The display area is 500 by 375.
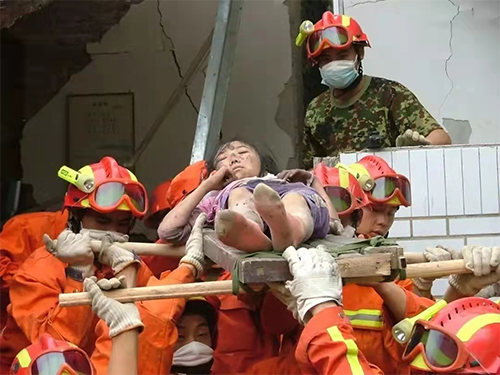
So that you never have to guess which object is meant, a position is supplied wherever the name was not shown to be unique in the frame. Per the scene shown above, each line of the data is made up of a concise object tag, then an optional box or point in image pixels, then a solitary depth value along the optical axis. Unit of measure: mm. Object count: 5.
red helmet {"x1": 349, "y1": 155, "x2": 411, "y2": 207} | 3939
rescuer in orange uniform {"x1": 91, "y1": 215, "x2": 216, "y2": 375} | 3148
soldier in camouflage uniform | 4957
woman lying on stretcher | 2768
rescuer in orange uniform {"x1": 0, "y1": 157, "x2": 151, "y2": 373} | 3459
